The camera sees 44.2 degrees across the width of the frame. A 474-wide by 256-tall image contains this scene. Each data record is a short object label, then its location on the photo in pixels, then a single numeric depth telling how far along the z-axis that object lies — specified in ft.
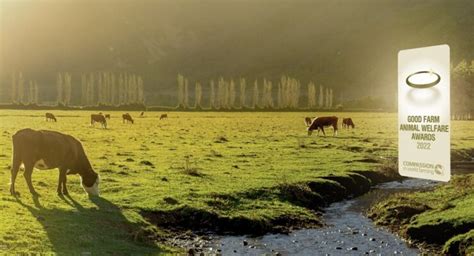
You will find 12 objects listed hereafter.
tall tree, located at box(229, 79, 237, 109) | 516.32
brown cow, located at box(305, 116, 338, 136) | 177.88
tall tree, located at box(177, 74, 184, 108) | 541.34
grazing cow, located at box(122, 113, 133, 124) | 230.89
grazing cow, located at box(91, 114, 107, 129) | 199.41
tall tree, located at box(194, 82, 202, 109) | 504.43
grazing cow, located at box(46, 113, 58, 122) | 227.61
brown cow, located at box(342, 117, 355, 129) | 211.88
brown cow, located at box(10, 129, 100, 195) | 61.46
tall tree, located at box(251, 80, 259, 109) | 502.54
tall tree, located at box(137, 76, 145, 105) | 529.20
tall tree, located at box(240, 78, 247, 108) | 521.69
